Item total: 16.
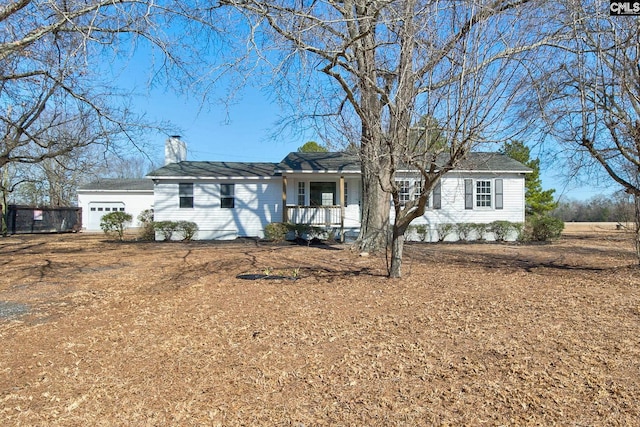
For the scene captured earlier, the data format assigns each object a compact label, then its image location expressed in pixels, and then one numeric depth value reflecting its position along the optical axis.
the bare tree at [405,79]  4.87
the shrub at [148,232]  16.00
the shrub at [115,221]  16.47
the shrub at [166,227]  15.57
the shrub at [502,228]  15.66
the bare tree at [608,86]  6.17
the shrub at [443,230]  15.66
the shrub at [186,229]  15.73
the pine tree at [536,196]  27.06
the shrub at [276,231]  14.66
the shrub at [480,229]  15.78
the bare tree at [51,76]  6.43
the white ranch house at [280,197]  16.14
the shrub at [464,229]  15.74
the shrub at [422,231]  15.41
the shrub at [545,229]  15.12
